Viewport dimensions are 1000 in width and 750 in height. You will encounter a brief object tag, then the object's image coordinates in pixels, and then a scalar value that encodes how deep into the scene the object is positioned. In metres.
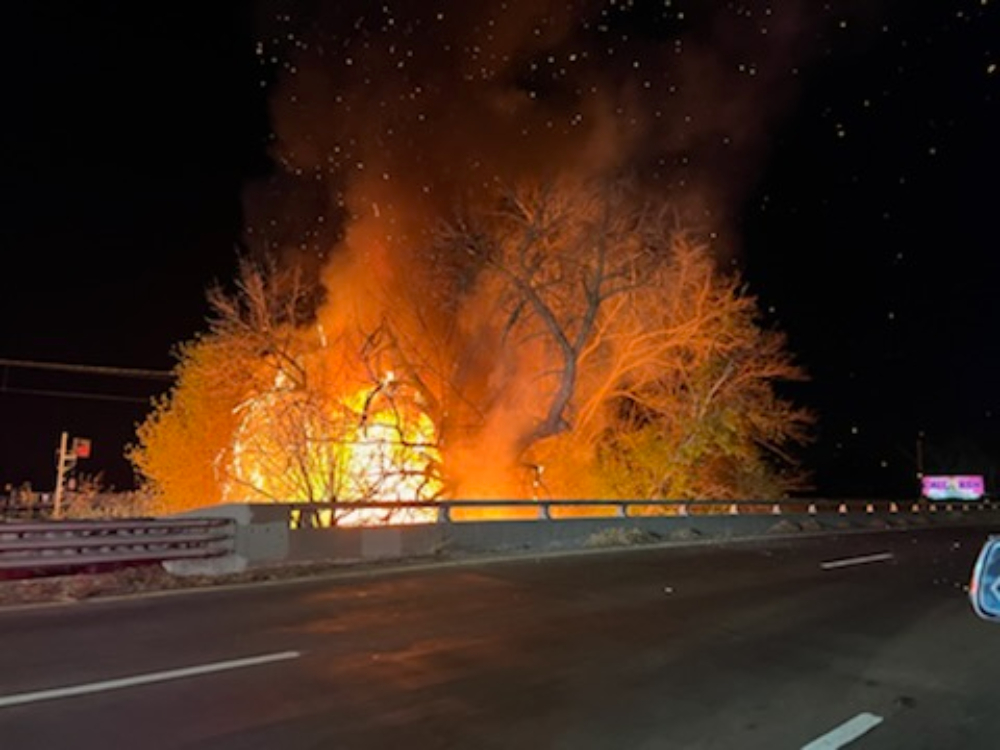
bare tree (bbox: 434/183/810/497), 22.39
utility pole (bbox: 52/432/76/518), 25.47
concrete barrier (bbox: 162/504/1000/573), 11.63
